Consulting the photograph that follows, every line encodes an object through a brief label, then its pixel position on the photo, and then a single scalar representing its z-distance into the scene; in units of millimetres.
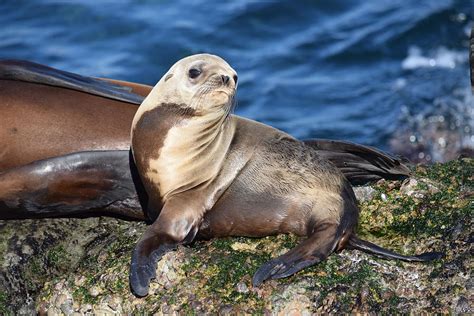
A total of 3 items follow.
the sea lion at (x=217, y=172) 12461
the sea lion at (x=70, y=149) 13305
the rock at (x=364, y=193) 13154
